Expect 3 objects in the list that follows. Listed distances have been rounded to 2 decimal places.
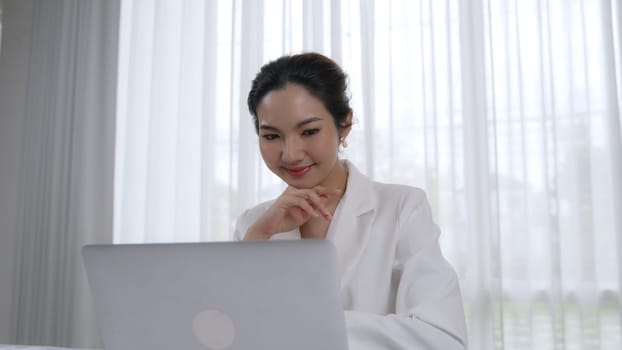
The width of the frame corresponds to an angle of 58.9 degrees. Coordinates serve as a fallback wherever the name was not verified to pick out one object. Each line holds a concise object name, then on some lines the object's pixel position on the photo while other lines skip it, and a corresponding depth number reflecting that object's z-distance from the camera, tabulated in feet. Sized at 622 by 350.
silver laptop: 2.10
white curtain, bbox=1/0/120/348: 10.02
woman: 4.16
